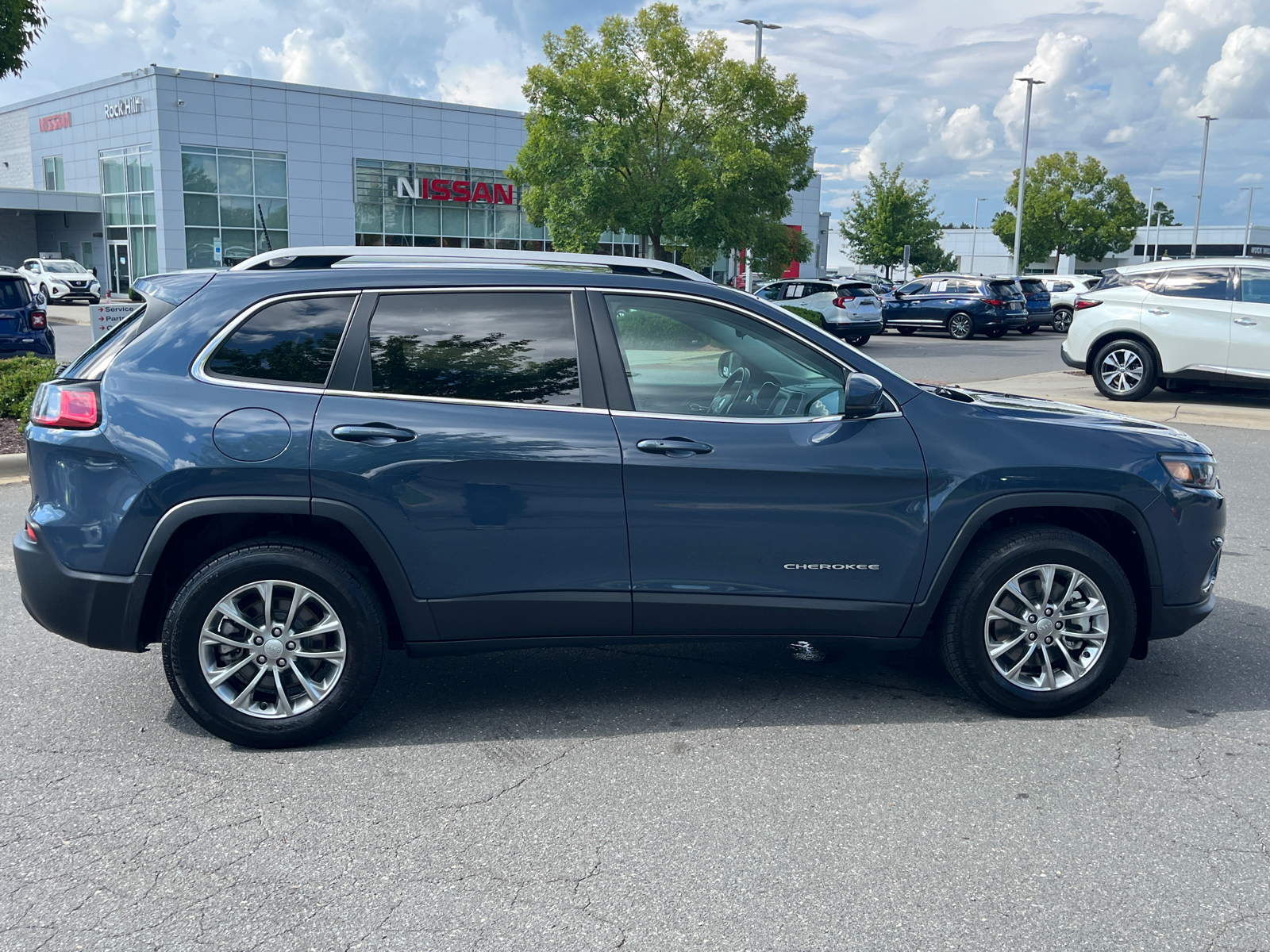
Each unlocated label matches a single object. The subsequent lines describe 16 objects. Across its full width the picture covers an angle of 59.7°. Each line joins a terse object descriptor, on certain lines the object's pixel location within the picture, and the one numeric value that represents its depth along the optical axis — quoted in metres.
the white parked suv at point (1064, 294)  33.31
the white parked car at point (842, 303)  25.50
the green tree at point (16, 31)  12.27
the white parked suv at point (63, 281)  38.69
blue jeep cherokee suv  3.84
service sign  10.91
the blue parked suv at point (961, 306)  29.17
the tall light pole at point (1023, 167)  42.22
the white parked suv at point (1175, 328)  13.23
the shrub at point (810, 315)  24.22
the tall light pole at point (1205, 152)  64.88
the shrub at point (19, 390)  10.71
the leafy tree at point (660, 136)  21.72
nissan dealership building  41.84
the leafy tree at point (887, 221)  51.62
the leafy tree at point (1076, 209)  53.75
